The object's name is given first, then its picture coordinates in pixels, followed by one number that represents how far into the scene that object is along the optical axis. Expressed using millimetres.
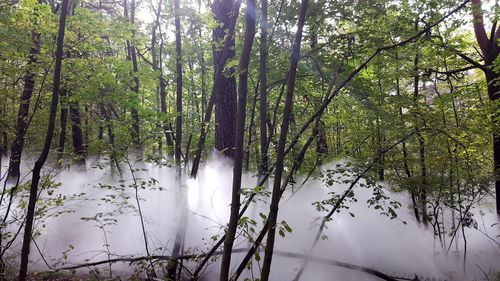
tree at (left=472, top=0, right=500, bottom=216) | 7631
